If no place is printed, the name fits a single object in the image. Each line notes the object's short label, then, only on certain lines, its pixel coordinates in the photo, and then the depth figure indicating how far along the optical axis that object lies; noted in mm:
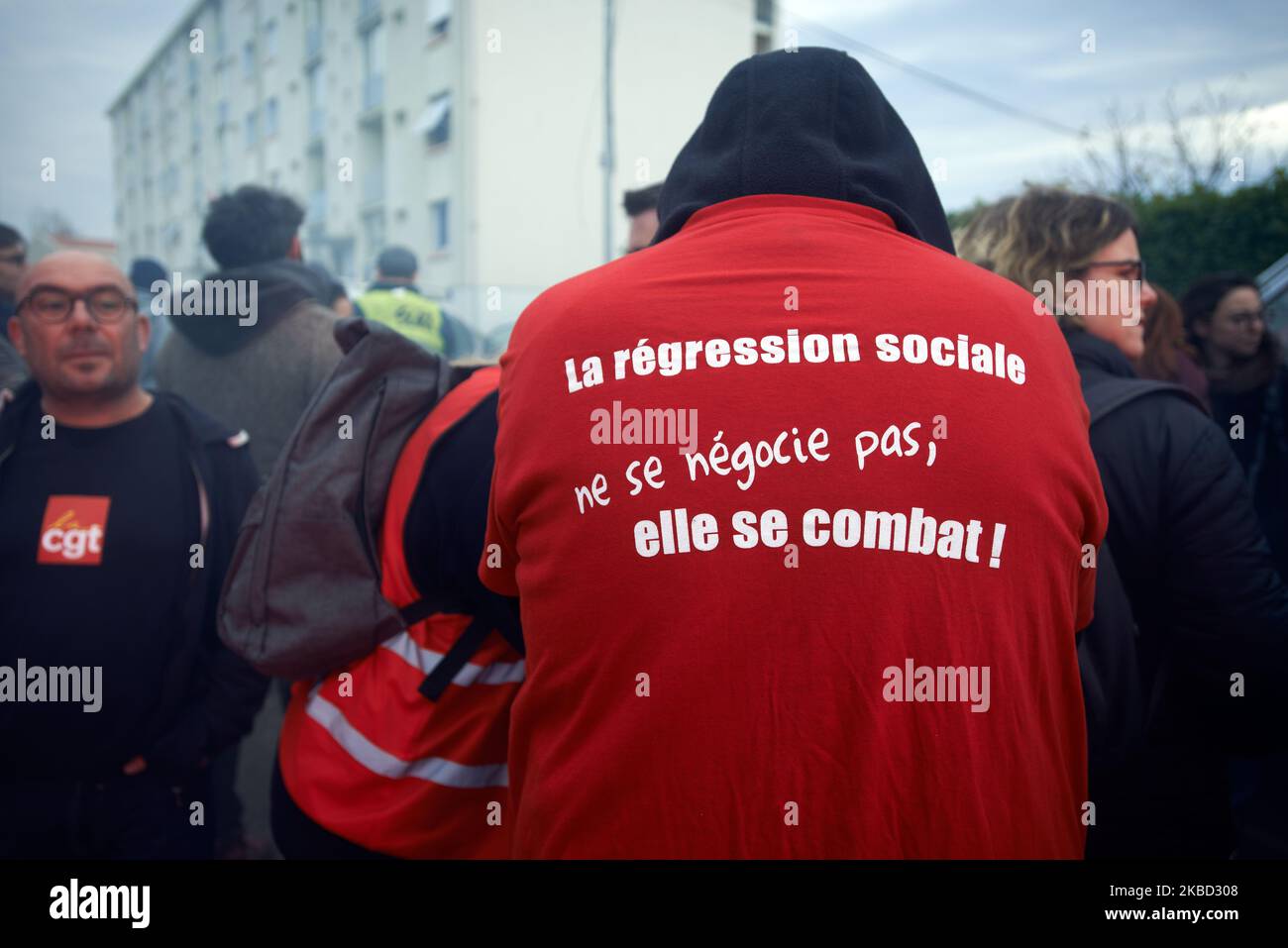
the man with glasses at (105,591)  2186
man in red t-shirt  1126
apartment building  17328
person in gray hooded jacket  3277
